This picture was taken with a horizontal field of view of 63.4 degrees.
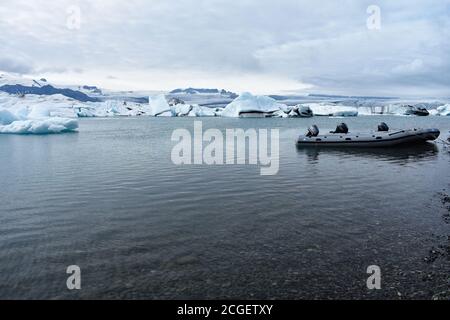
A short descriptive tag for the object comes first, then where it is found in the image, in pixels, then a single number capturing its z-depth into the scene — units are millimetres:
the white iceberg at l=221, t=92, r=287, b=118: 172375
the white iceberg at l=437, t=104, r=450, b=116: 193925
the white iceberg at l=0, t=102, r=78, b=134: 69750
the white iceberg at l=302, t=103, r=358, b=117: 189875
